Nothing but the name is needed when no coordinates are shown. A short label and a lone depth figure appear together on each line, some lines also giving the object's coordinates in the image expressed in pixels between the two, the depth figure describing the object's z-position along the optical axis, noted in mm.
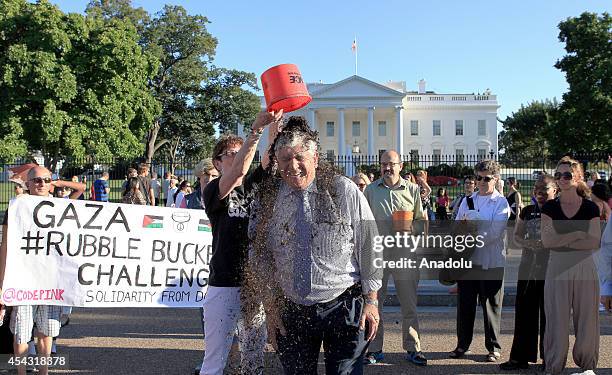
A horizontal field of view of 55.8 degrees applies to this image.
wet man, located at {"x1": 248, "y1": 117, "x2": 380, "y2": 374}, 3100
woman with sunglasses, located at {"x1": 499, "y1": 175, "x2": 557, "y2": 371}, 5484
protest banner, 5227
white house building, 80250
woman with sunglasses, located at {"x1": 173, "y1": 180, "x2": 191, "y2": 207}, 12014
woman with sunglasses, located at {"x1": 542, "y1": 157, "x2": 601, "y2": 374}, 4984
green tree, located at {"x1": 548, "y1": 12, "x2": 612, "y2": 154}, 36750
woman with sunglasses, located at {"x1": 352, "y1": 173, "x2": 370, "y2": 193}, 8625
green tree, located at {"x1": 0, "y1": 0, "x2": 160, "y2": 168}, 29859
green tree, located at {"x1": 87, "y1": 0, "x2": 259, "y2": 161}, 47688
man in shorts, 4809
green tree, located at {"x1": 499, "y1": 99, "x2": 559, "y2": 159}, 64938
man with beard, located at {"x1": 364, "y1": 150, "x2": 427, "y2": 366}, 5758
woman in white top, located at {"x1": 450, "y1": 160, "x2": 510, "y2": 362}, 5855
